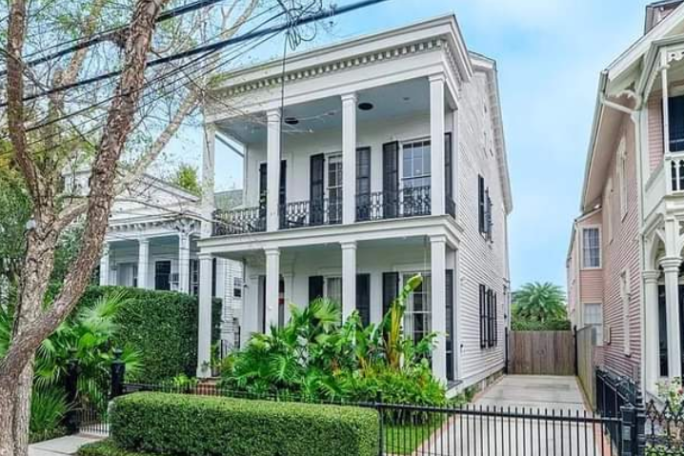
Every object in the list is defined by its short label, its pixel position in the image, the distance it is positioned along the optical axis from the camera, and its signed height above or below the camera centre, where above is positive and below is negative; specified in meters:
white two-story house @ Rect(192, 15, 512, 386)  12.34 +2.37
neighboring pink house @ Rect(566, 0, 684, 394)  9.71 +1.86
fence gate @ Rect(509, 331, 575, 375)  22.89 -2.65
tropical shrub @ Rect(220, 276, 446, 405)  10.07 -1.41
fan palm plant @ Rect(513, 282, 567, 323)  51.06 -1.58
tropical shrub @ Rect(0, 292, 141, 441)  9.71 -1.35
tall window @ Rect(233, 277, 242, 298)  22.19 -0.05
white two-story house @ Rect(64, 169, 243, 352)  20.19 +0.84
